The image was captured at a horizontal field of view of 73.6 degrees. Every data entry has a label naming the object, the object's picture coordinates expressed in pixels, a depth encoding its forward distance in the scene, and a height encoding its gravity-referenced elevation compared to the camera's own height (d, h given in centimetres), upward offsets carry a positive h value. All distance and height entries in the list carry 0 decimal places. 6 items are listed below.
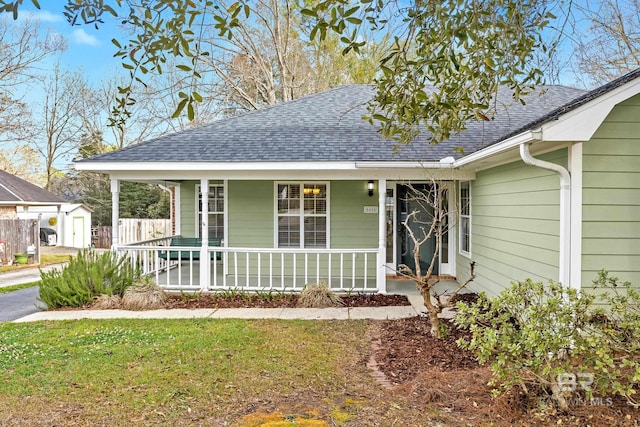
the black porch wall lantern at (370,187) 931 +48
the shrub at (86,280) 734 -124
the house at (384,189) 437 +33
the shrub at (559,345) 309 -101
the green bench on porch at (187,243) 978 -78
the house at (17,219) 1438 -34
